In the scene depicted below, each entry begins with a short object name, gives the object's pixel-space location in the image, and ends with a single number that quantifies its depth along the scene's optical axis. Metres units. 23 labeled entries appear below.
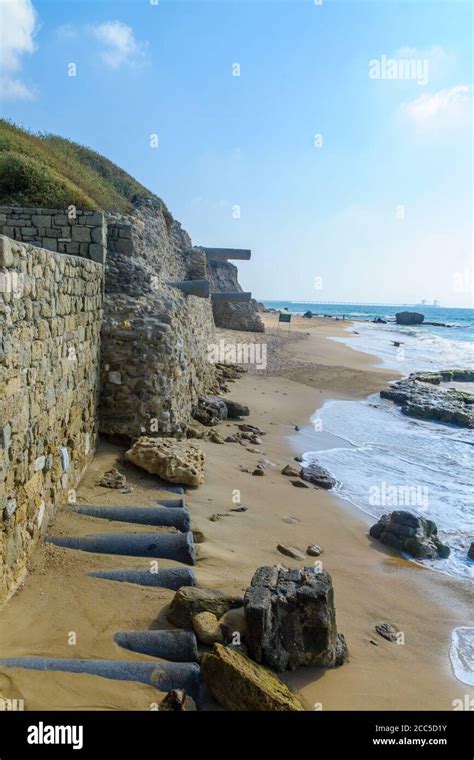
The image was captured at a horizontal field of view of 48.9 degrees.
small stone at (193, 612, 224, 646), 3.92
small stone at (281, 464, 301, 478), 8.62
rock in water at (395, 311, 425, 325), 65.88
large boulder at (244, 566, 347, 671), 3.83
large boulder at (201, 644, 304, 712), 3.36
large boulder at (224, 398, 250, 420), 11.71
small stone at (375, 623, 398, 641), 4.75
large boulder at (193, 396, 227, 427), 10.44
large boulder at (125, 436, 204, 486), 6.86
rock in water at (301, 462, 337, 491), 8.50
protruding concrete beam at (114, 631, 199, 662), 3.79
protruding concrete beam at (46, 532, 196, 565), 5.01
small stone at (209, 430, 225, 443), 9.42
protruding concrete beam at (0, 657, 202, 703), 3.48
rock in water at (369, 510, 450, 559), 6.61
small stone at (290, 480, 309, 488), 8.20
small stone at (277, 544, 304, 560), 5.82
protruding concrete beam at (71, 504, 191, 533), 5.59
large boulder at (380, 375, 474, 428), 14.88
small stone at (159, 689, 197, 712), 3.28
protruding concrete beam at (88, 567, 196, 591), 4.60
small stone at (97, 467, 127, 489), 6.47
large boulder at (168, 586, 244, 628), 4.10
